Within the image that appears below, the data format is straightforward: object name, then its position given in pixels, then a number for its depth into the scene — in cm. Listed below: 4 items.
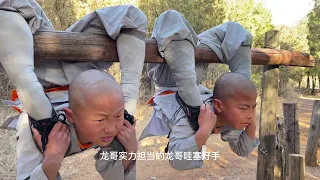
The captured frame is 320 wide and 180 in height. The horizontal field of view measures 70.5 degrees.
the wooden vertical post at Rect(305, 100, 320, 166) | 332
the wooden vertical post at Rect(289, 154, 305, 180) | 148
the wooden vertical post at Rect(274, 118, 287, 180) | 204
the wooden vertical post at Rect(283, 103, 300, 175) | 263
